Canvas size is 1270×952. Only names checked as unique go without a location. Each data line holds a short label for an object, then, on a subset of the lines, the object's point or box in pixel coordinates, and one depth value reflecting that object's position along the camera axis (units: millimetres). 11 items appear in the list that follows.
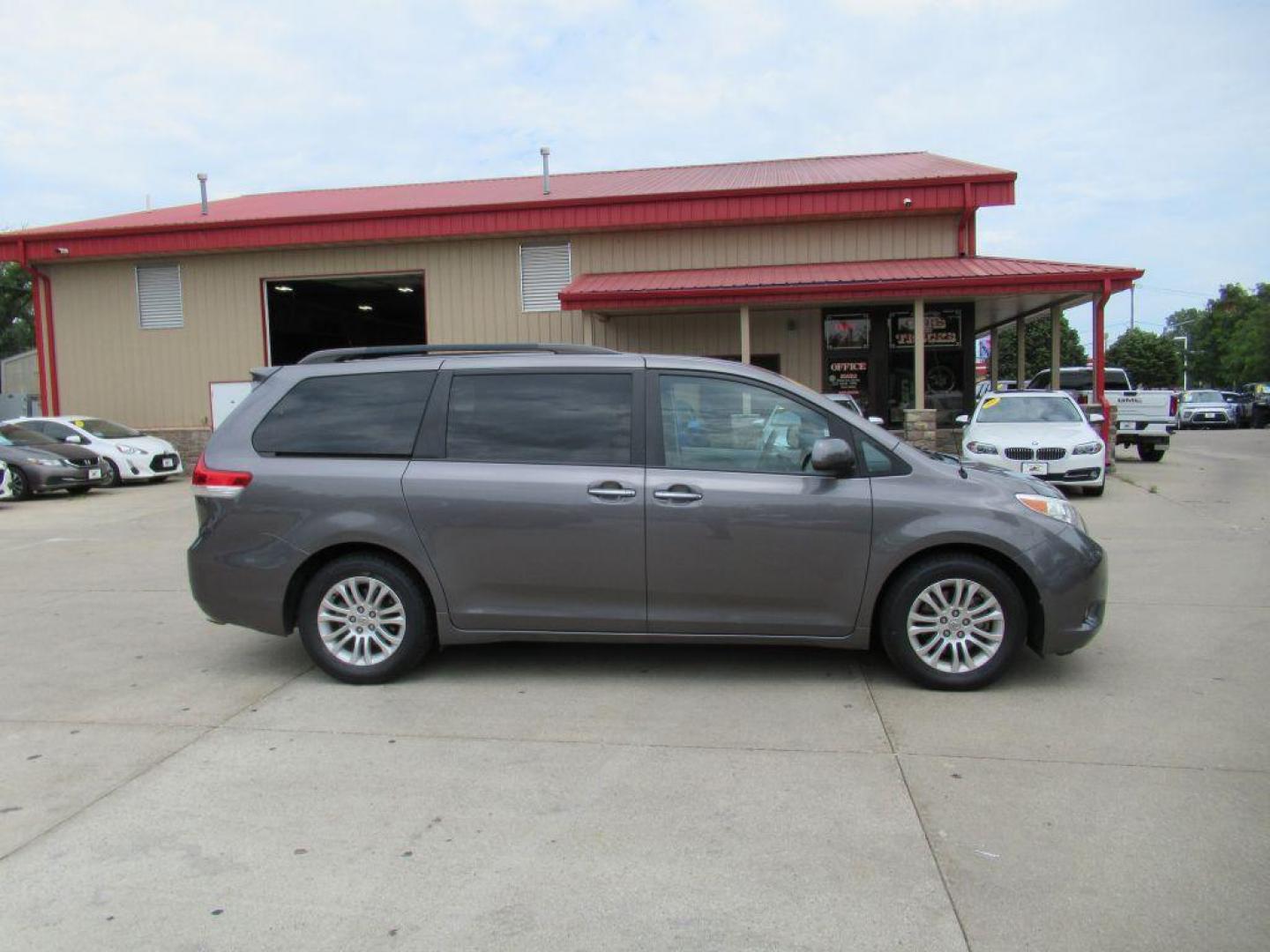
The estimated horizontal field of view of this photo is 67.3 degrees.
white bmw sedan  12789
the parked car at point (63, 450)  15867
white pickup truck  18969
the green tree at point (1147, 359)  63031
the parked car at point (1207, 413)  37562
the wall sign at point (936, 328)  18734
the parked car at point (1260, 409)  36781
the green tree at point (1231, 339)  57219
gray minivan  4812
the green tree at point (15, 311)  60344
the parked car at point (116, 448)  17078
